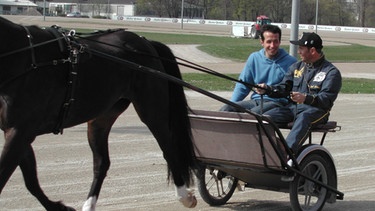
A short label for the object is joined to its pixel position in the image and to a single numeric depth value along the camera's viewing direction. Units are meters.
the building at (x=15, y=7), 90.19
